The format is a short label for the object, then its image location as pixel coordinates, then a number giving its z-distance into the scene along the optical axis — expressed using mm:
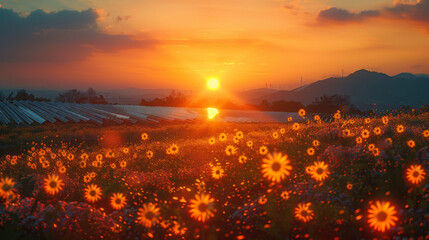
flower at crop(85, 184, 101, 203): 5346
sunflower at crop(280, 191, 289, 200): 5243
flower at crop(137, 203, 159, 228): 3928
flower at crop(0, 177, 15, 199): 4305
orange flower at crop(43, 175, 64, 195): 4787
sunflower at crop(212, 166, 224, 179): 6666
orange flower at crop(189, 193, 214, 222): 3612
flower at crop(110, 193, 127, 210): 5113
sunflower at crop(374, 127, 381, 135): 8961
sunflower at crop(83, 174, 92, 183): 7571
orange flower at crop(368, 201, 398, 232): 3650
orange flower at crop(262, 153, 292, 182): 4207
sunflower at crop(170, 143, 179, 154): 9006
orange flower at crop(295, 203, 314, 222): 4746
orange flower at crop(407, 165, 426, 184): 4656
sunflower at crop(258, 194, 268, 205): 5072
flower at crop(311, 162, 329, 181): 5258
